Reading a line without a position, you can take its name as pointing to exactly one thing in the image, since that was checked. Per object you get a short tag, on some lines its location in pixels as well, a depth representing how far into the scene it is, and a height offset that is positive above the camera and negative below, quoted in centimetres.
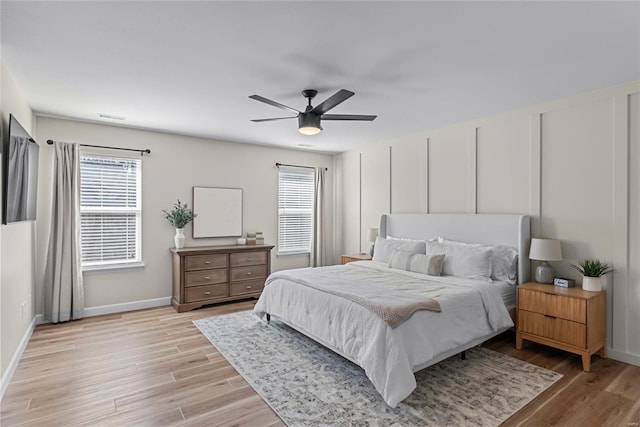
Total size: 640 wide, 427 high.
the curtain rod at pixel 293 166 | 620 +90
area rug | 235 -142
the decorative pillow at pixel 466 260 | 379 -54
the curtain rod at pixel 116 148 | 431 +90
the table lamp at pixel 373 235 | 573 -38
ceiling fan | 313 +91
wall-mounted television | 272 +33
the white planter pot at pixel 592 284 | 320 -67
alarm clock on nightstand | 340 -70
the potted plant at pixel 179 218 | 504 -9
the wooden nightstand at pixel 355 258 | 549 -74
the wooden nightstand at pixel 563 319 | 302 -100
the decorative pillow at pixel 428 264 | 398 -62
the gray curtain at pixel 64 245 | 429 -43
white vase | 503 -40
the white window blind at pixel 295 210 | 635 +5
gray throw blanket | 262 -74
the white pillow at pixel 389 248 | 455 -48
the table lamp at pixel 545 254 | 343 -42
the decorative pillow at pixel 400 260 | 426 -60
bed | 254 -81
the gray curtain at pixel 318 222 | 659 -18
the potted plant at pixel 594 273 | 320 -57
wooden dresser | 484 -94
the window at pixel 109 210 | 459 +2
